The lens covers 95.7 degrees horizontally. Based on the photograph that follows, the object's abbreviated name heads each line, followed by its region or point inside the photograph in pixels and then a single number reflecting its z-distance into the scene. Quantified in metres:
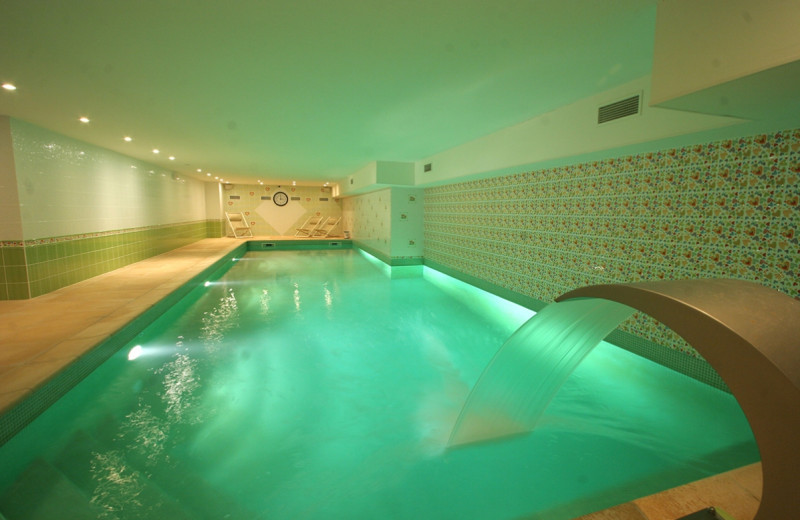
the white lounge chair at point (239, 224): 13.48
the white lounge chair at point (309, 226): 14.49
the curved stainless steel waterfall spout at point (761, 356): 1.09
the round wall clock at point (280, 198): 14.51
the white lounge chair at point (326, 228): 14.18
